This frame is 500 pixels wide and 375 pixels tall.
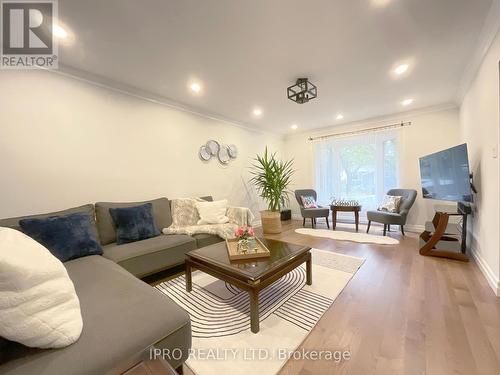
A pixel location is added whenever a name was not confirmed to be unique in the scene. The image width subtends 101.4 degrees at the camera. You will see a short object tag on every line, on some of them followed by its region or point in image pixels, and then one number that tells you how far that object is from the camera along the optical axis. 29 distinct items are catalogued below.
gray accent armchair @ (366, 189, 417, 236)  3.67
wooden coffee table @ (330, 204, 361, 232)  4.29
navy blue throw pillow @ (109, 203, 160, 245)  2.37
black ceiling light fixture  2.69
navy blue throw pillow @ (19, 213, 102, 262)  1.82
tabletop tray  1.85
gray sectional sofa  0.79
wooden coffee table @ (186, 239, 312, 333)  1.54
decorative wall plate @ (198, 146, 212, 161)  3.86
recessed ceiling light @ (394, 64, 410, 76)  2.51
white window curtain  4.39
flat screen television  2.42
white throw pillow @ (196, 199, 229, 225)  3.15
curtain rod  4.21
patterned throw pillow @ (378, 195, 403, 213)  3.92
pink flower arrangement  2.09
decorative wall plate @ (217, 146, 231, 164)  4.20
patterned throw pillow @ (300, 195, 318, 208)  4.81
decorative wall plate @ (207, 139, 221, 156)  3.99
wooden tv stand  2.67
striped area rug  1.32
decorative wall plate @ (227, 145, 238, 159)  4.39
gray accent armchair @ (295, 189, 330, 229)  4.52
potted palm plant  4.29
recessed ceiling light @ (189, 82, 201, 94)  2.85
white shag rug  3.55
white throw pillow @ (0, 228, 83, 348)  0.76
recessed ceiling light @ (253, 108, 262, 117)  3.90
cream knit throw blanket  2.75
